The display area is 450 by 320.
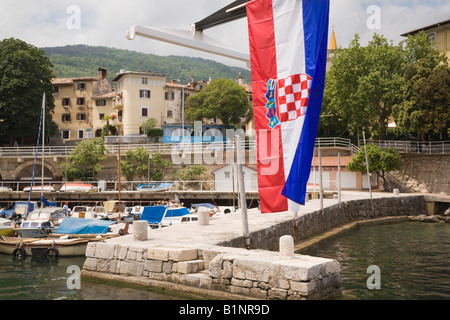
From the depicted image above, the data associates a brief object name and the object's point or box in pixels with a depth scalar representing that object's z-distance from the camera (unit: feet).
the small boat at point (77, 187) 136.26
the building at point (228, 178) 134.00
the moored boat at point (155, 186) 136.01
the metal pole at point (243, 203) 42.06
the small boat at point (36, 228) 73.87
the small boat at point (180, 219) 81.15
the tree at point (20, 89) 167.12
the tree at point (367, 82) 135.07
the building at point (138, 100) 189.37
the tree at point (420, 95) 122.21
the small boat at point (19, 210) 104.94
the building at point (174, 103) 198.29
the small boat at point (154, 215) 76.64
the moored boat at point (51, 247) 61.31
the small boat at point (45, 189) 136.36
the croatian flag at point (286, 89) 33.04
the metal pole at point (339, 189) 87.40
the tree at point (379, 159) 123.95
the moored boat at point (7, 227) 76.54
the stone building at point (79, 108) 211.20
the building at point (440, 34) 147.54
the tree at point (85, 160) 151.94
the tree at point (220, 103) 182.29
